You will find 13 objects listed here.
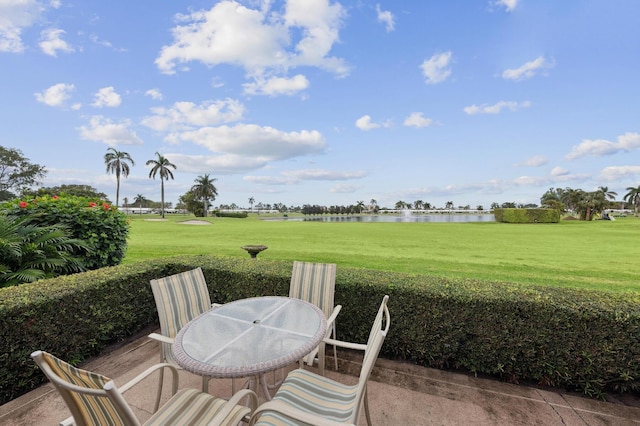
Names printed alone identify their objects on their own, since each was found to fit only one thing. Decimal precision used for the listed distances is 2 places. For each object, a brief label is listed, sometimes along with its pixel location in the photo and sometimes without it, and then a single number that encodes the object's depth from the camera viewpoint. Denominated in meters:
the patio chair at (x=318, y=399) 1.45
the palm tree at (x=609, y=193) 67.56
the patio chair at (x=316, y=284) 3.26
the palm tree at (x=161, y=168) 52.41
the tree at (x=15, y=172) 43.25
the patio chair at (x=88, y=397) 1.01
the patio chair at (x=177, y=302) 2.41
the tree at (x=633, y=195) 65.44
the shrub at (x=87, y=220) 4.66
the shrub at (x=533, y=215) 39.03
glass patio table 1.73
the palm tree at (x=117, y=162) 50.56
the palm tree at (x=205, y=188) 61.75
